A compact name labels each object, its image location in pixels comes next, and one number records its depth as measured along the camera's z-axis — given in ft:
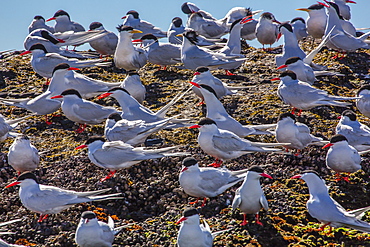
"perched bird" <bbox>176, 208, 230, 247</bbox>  29.50
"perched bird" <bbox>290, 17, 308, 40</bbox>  77.56
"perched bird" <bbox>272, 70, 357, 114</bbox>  47.42
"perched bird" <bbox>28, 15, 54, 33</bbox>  83.09
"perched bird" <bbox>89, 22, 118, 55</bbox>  70.54
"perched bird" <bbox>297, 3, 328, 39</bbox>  73.31
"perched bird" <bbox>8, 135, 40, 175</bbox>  40.22
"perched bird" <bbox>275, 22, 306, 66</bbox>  60.59
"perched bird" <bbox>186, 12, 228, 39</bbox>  83.10
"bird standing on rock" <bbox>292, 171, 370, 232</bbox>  30.96
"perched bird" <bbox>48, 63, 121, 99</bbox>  53.26
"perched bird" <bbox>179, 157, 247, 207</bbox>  35.45
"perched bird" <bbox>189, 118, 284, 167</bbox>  40.37
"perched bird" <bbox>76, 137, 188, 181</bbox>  39.34
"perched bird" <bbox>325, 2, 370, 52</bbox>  65.46
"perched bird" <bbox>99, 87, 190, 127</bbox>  46.42
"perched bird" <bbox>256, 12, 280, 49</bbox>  74.02
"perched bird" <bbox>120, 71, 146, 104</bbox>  53.52
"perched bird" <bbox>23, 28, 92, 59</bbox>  67.15
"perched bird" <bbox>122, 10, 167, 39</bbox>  83.82
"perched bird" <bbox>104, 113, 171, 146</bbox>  43.11
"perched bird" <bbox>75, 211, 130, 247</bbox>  30.32
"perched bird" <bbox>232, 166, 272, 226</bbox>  32.27
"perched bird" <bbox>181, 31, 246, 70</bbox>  60.34
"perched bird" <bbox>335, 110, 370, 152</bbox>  42.11
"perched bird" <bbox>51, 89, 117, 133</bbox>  47.16
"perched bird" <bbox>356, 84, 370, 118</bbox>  48.98
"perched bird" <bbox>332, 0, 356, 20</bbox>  81.87
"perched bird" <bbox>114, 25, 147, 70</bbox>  63.16
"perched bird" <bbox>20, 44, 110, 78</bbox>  58.65
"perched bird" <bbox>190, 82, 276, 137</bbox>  44.31
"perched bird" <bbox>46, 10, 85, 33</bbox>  81.82
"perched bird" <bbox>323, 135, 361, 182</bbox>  37.96
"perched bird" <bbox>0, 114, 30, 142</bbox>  46.11
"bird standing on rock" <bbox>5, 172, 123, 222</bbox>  34.24
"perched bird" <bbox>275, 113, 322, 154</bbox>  41.34
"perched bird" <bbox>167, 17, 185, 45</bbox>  77.25
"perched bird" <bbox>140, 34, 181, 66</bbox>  63.77
